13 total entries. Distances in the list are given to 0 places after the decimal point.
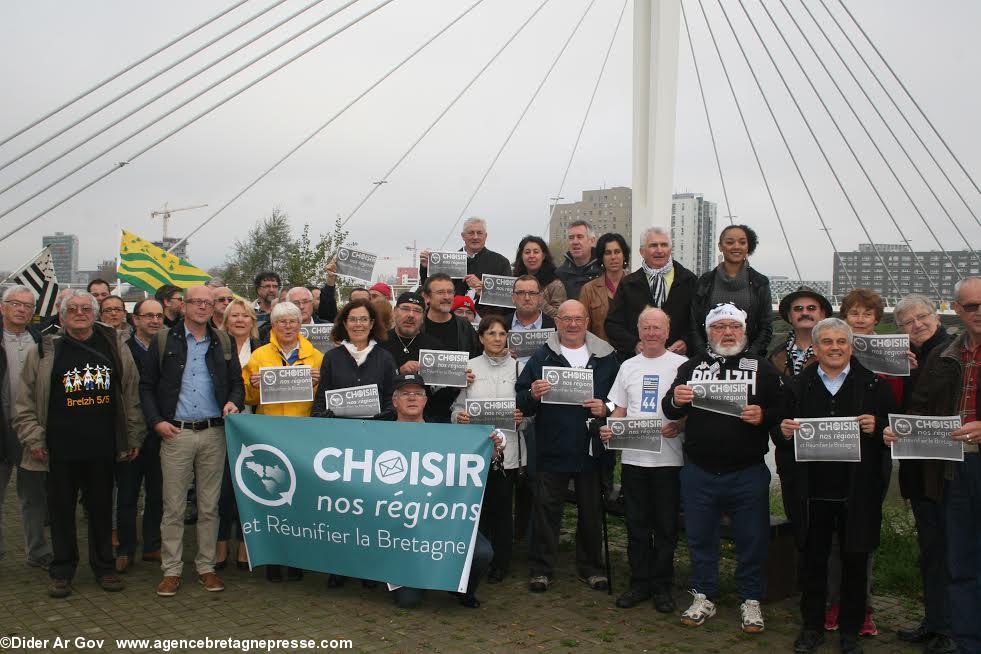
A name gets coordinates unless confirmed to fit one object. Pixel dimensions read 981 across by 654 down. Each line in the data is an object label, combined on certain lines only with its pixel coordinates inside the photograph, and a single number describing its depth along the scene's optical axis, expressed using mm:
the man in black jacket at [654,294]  7375
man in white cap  5812
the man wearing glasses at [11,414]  6852
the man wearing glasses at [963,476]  5188
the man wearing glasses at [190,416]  6500
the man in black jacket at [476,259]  9008
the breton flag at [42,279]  9633
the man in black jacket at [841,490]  5402
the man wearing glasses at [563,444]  6633
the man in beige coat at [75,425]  6402
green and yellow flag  13391
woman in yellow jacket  6844
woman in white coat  6816
